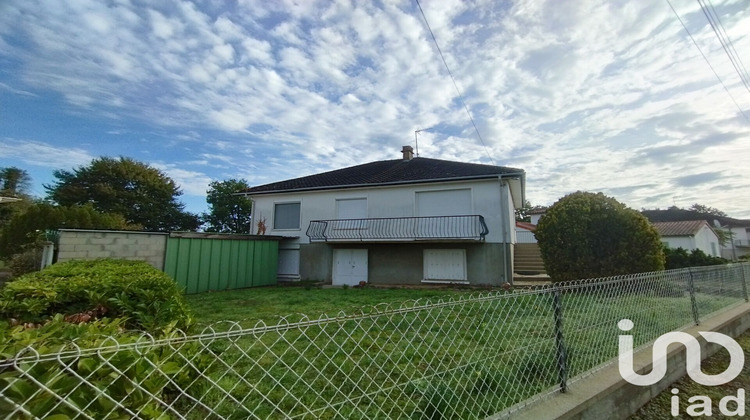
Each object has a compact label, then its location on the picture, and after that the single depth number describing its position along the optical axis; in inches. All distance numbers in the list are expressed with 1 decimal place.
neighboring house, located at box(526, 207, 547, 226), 1083.5
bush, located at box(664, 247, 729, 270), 559.8
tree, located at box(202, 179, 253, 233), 1272.1
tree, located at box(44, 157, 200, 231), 1024.9
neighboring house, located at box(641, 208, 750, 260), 1305.4
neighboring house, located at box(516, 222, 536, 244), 811.3
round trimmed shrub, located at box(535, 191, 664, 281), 320.5
